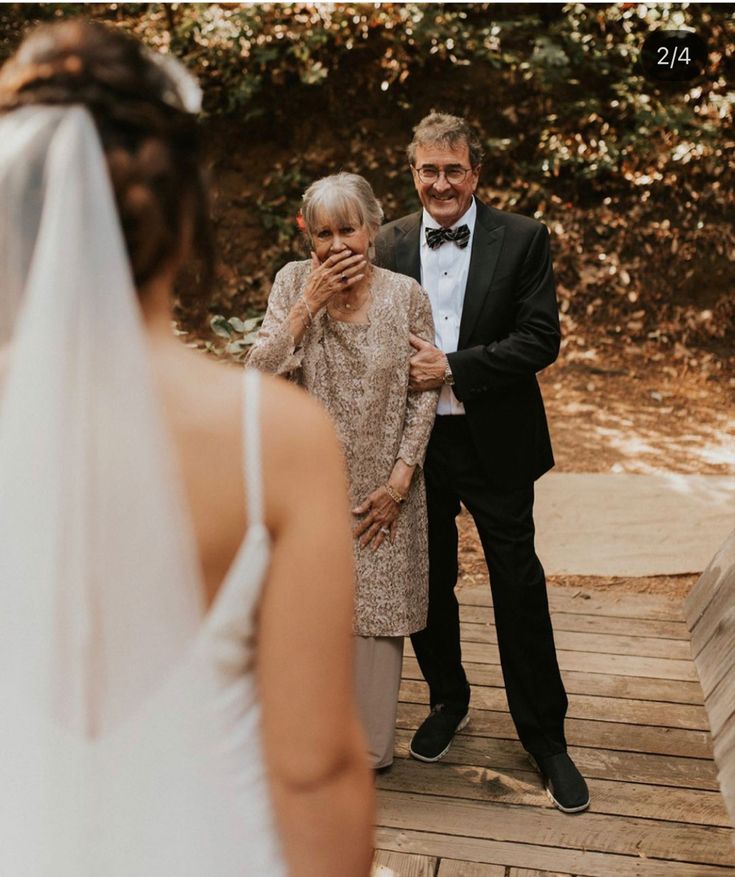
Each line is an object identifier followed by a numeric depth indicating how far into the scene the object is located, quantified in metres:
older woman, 2.49
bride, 0.88
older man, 2.67
